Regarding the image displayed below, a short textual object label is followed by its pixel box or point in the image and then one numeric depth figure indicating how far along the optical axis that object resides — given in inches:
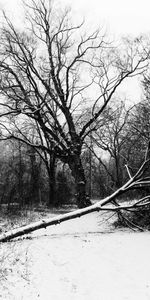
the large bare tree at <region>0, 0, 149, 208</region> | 570.0
